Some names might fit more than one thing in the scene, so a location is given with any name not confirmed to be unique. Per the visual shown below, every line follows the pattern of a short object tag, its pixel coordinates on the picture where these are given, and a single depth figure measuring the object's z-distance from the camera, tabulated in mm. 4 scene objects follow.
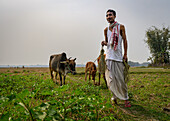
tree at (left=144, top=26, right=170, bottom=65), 36812
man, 4043
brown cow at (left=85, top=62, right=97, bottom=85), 8277
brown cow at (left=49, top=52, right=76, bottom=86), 8250
